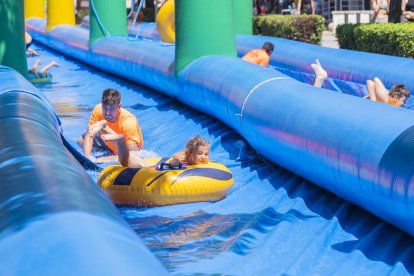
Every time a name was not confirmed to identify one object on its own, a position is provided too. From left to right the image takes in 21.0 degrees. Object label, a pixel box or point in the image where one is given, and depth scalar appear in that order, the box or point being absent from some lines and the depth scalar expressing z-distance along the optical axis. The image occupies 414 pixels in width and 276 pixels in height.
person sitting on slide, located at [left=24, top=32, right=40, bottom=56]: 24.13
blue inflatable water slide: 3.55
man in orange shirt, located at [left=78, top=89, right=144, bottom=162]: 9.33
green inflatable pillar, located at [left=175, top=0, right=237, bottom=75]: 12.76
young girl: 8.00
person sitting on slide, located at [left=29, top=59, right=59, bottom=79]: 17.82
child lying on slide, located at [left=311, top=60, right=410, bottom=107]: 9.28
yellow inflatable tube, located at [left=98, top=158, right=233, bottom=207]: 7.63
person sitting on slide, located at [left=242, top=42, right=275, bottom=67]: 14.21
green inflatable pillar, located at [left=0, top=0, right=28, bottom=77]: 12.13
